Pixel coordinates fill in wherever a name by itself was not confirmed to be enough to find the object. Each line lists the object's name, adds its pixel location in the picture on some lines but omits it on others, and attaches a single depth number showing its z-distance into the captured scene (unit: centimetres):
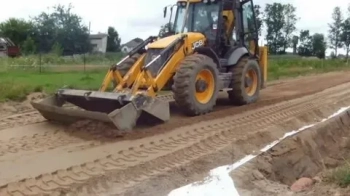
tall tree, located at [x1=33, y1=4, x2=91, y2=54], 6469
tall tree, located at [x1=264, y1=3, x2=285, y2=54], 7744
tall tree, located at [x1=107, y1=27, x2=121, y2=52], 8025
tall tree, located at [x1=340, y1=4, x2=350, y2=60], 7631
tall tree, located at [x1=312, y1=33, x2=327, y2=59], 7831
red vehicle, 4619
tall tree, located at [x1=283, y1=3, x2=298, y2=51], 8012
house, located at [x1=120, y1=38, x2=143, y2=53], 8490
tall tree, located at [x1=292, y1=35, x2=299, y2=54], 7946
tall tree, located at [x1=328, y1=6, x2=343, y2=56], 7806
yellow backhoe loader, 887
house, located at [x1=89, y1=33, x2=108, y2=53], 8669
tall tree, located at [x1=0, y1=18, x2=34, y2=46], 6781
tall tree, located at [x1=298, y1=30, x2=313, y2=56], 7899
